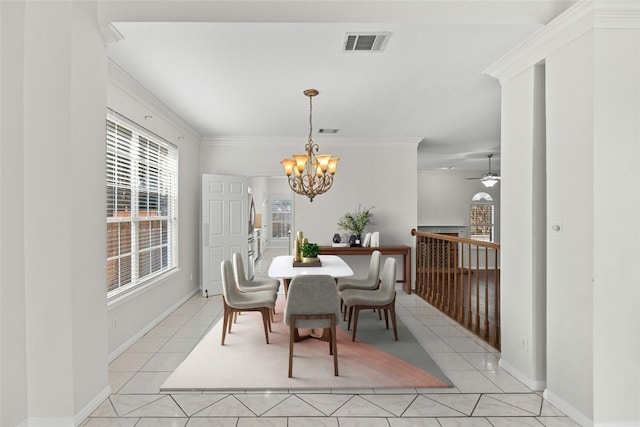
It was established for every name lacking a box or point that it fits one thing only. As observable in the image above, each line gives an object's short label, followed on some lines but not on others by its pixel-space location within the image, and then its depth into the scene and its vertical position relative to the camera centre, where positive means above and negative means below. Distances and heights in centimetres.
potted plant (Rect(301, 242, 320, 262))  405 -46
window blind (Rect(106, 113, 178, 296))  335 +7
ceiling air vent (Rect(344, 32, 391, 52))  264 +126
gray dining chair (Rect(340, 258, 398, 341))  362 -86
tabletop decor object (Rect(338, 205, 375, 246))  595 -20
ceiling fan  779 +68
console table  577 -62
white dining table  353 -59
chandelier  379 +45
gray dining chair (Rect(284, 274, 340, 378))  285 -73
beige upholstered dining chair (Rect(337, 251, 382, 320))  426 -83
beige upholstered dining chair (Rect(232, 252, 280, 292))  409 -83
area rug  273 -128
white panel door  570 -19
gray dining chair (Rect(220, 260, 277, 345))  343 -84
